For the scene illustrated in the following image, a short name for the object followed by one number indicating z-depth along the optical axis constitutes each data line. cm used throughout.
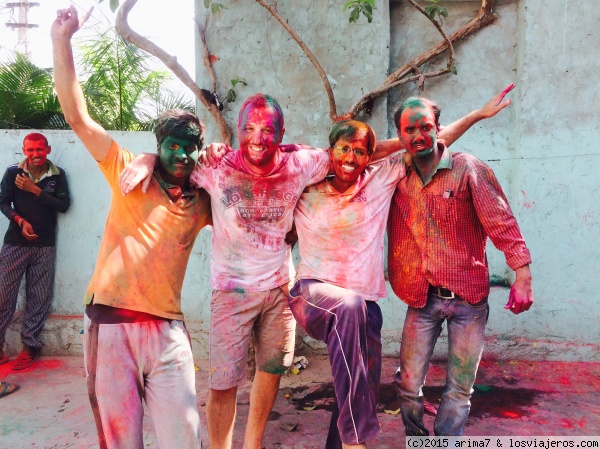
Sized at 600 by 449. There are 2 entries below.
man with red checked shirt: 294
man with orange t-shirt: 244
